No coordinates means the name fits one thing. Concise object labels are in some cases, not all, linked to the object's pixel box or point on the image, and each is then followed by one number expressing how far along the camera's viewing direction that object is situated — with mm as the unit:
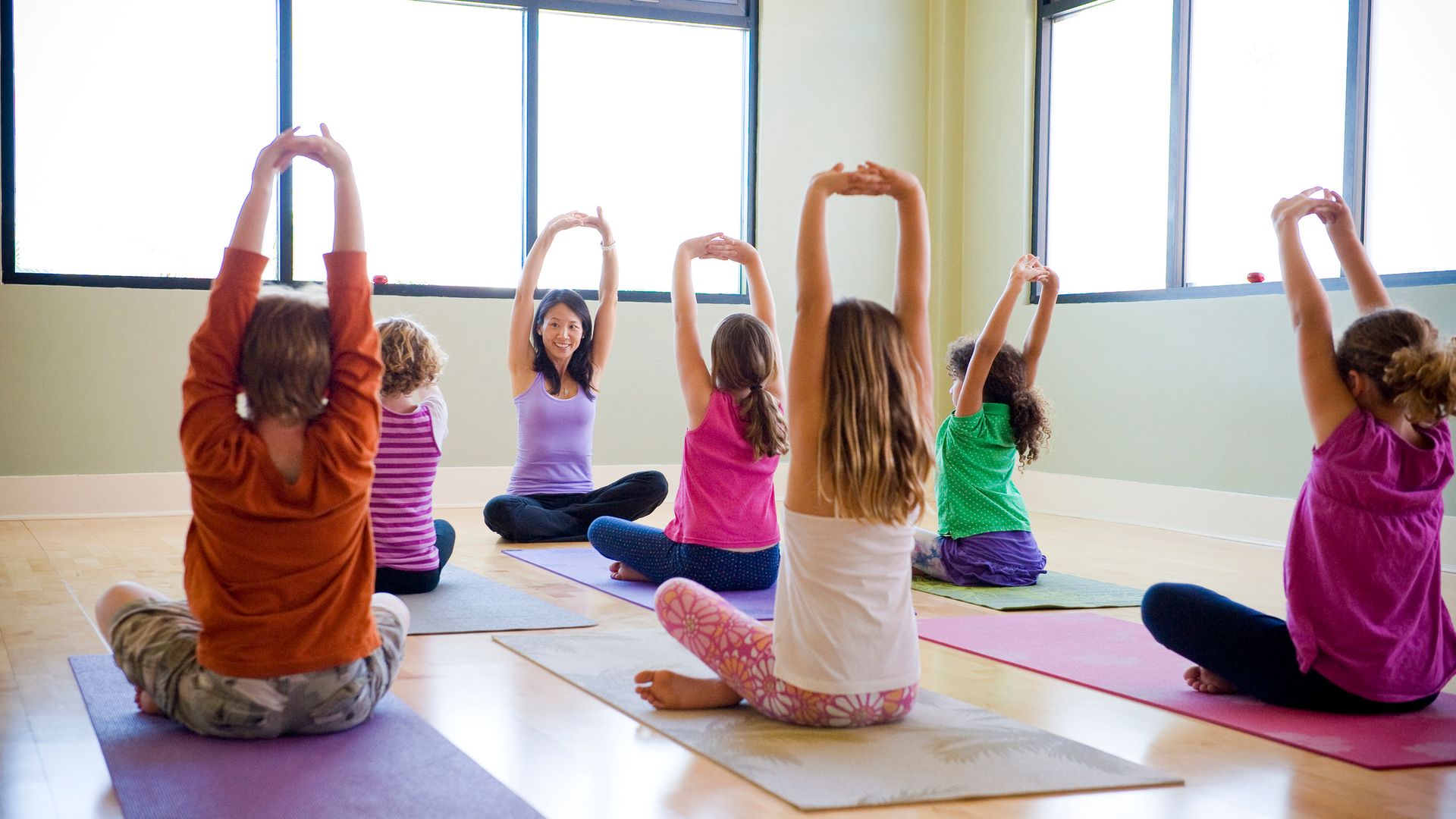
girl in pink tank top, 3168
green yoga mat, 3373
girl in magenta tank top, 2127
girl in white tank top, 1940
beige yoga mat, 1763
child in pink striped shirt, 3119
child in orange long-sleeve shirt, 1797
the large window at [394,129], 5301
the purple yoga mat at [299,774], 1624
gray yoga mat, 2928
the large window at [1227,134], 4426
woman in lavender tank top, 4402
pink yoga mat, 2037
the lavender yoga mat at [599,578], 3240
